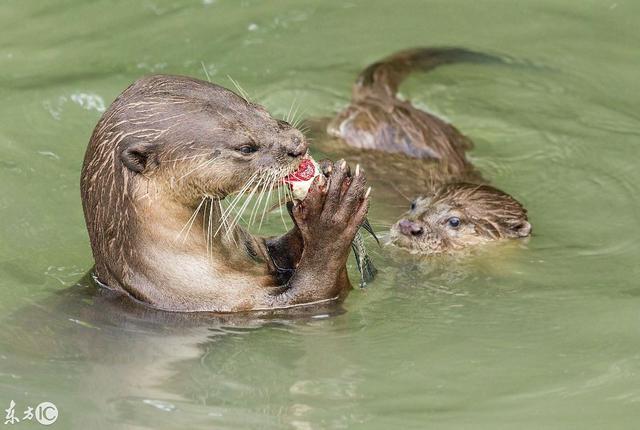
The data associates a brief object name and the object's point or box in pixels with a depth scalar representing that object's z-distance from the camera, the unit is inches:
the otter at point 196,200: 334.3
